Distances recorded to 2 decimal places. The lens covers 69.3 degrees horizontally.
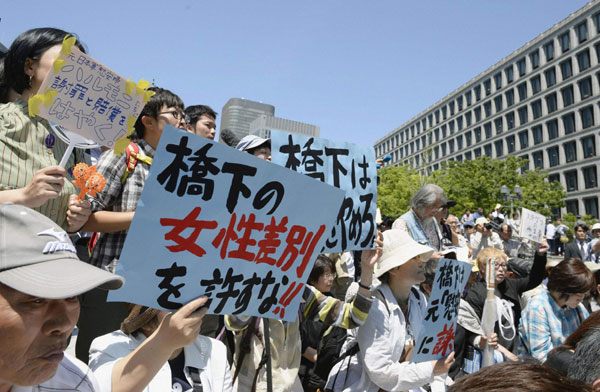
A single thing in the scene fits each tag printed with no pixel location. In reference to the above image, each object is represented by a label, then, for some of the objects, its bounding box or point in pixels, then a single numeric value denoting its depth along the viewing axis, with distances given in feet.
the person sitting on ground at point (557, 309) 12.31
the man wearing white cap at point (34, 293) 3.27
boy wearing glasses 7.61
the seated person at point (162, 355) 4.61
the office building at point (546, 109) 150.41
